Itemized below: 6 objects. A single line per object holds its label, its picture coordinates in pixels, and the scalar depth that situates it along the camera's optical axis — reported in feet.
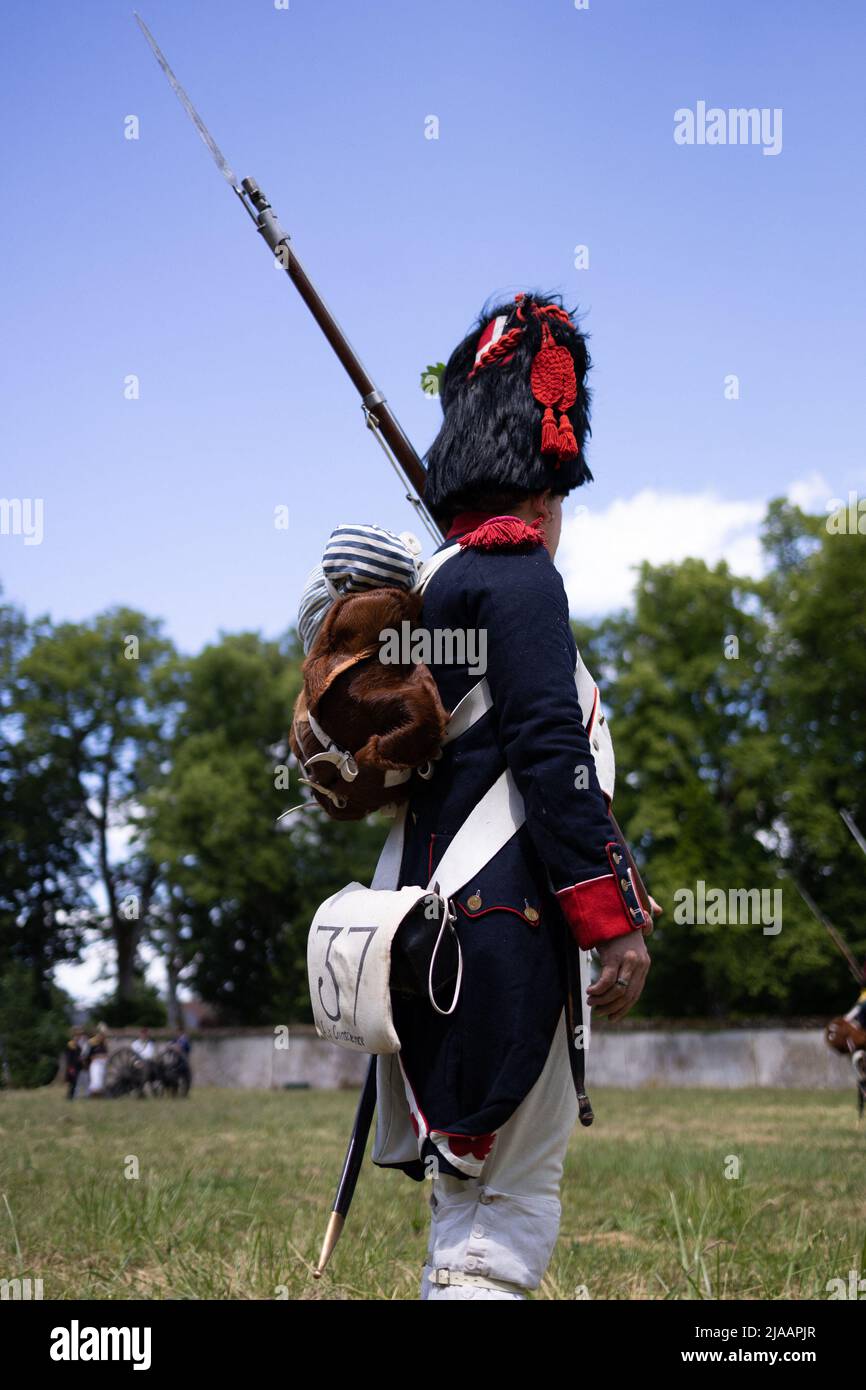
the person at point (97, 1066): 84.99
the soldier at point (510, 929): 8.22
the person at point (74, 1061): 83.20
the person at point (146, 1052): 89.18
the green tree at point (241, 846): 133.80
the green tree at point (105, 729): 143.64
